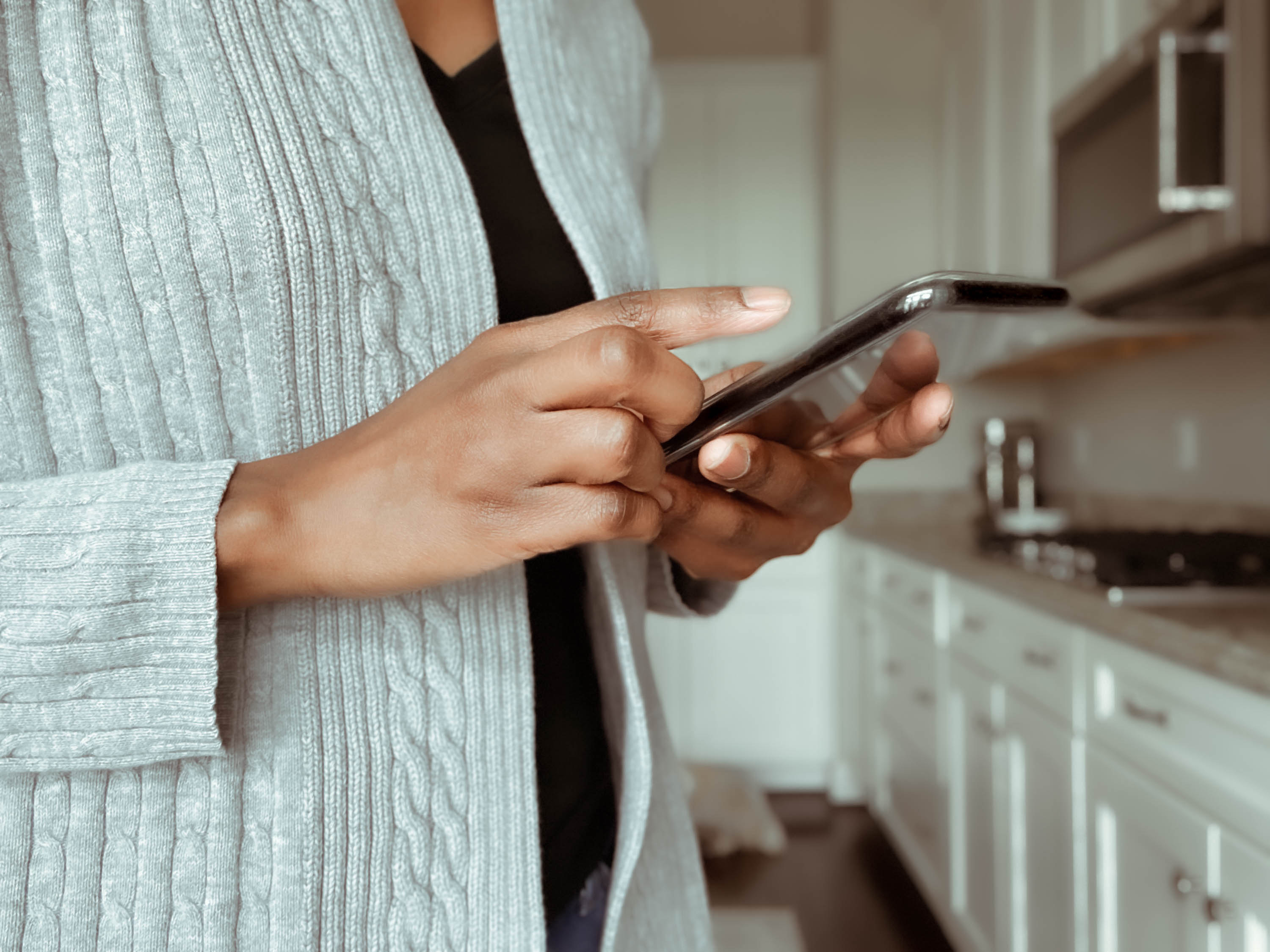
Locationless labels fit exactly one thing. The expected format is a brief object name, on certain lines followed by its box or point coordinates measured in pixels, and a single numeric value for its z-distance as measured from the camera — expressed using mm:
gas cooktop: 1201
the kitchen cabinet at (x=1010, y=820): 1382
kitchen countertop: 888
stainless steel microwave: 1254
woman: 344
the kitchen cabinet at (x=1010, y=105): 2025
